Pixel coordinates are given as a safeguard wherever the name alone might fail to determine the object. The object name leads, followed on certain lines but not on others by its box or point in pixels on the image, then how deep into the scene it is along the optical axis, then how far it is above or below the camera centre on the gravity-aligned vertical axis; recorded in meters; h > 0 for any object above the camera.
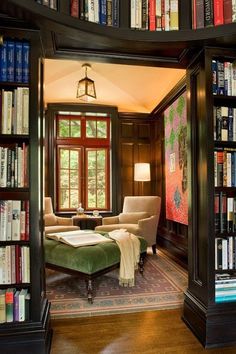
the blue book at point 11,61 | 1.81 +0.79
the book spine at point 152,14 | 1.84 +1.11
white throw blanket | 2.93 -0.91
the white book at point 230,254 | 2.06 -0.61
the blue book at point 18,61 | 1.82 +0.79
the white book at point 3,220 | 1.75 -0.29
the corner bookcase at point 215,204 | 1.99 -0.23
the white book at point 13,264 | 1.77 -0.58
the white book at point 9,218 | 1.77 -0.27
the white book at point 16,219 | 1.78 -0.28
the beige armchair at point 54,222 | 3.97 -0.75
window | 5.45 +0.31
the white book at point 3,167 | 1.75 +0.06
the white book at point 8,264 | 1.76 -0.58
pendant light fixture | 3.79 +1.24
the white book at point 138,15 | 1.82 +1.09
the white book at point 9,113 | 1.79 +0.43
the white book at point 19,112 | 1.80 +0.44
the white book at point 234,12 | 1.80 +1.10
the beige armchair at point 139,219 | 4.18 -0.72
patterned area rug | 2.54 -1.26
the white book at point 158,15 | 1.84 +1.11
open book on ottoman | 3.01 -0.75
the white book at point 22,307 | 1.78 -0.87
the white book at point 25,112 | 1.81 +0.44
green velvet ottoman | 2.67 -0.87
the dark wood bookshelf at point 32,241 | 1.76 -0.43
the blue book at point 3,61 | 1.79 +0.78
